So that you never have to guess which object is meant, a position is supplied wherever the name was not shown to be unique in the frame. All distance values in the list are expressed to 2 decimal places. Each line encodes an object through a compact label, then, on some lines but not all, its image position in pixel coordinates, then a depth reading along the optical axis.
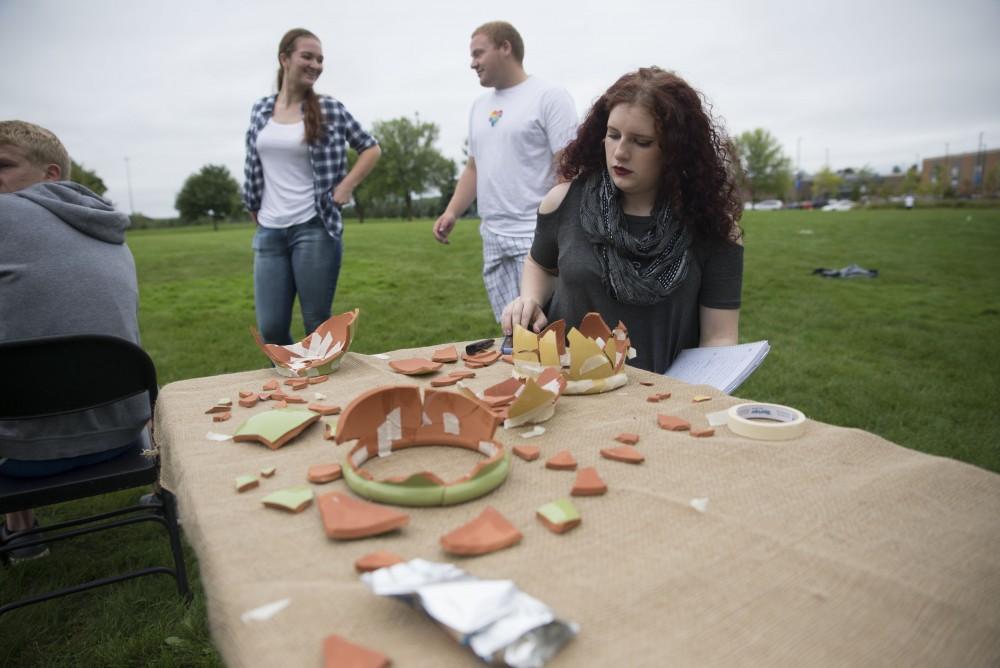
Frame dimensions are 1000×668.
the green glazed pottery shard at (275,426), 1.33
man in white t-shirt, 3.54
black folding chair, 1.90
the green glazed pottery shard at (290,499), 1.01
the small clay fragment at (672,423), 1.33
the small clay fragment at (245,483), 1.10
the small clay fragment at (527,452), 1.20
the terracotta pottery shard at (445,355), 2.04
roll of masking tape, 1.24
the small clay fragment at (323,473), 1.12
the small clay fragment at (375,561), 0.83
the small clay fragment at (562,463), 1.14
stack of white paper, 1.81
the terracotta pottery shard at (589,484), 1.04
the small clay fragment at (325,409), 1.52
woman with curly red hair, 2.08
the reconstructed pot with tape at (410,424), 1.20
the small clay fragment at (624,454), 1.17
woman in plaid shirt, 3.56
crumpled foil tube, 0.65
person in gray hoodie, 2.12
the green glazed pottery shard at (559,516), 0.92
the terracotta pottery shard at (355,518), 0.91
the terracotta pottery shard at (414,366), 1.90
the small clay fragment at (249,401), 1.63
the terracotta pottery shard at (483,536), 0.86
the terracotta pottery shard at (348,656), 0.66
